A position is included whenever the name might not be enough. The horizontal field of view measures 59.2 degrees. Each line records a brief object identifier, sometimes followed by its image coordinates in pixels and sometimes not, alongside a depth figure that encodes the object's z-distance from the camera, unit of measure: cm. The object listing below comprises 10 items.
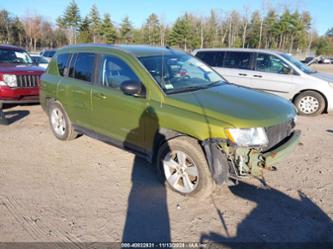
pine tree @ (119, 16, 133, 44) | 5875
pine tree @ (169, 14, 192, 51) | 5669
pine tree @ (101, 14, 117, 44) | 5559
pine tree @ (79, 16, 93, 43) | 5262
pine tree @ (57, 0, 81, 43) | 5469
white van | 820
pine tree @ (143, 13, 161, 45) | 5891
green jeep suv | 339
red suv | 771
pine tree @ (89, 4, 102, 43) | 5612
